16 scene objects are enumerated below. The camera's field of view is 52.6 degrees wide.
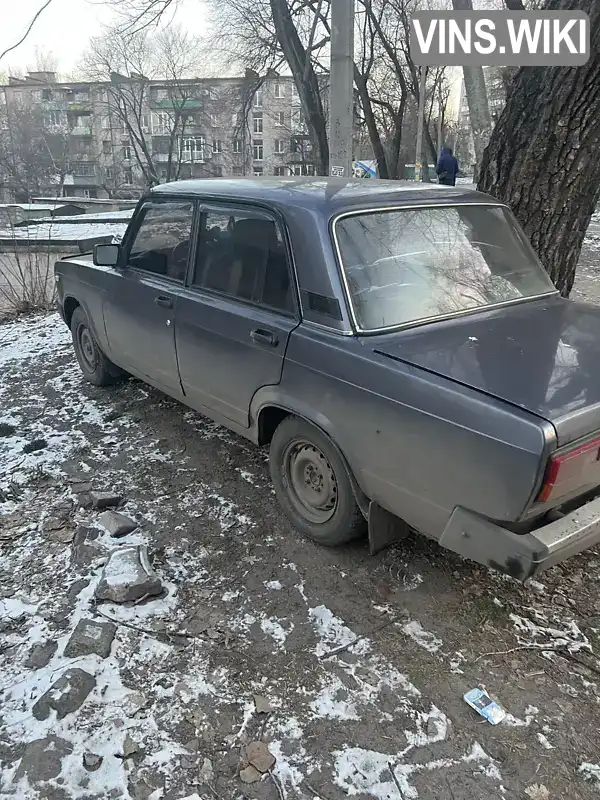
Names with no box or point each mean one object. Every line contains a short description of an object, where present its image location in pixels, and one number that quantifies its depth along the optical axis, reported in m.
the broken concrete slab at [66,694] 2.28
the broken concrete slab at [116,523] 3.34
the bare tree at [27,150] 52.38
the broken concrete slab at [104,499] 3.60
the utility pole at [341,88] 6.46
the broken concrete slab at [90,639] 2.54
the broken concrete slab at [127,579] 2.86
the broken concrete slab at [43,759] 2.06
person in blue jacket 18.02
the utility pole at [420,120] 21.26
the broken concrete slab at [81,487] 3.81
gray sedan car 2.28
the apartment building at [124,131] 47.53
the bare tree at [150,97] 41.62
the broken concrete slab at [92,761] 2.09
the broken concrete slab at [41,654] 2.49
